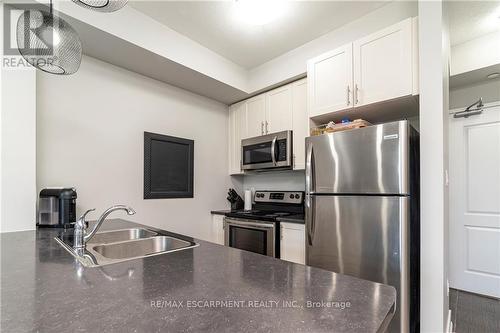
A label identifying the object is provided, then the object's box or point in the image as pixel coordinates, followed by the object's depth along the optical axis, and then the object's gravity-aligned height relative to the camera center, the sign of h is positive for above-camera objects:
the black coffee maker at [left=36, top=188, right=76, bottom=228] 1.76 -0.27
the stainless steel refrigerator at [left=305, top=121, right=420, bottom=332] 1.51 -0.27
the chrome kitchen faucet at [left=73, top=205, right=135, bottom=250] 1.22 -0.30
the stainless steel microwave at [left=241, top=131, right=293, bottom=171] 2.64 +0.21
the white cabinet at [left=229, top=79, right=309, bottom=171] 2.59 +0.62
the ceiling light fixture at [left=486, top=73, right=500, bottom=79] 2.42 +0.94
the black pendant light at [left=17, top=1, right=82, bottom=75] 1.05 +0.58
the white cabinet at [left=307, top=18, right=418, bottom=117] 1.73 +0.79
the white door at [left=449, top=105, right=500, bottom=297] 2.54 -0.36
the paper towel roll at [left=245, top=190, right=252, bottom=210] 3.24 -0.40
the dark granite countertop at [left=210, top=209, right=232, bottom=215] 2.95 -0.51
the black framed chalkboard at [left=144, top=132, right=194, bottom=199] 2.53 +0.04
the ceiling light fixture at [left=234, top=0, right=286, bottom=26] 1.90 +1.30
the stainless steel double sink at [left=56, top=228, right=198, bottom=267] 1.34 -0.44
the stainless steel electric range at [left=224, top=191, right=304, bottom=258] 2.42 -0.55
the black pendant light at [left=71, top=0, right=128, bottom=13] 0.97 +0.68
